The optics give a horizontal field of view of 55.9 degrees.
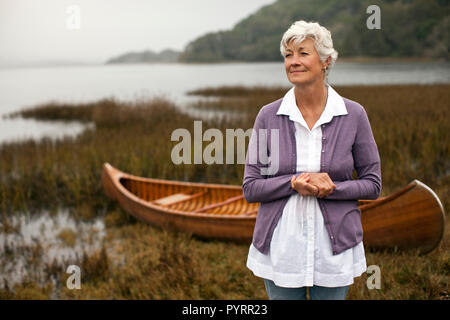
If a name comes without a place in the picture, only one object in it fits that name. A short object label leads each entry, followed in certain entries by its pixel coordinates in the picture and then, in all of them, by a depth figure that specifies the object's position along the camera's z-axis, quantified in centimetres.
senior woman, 176
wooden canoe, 437
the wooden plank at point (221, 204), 624
